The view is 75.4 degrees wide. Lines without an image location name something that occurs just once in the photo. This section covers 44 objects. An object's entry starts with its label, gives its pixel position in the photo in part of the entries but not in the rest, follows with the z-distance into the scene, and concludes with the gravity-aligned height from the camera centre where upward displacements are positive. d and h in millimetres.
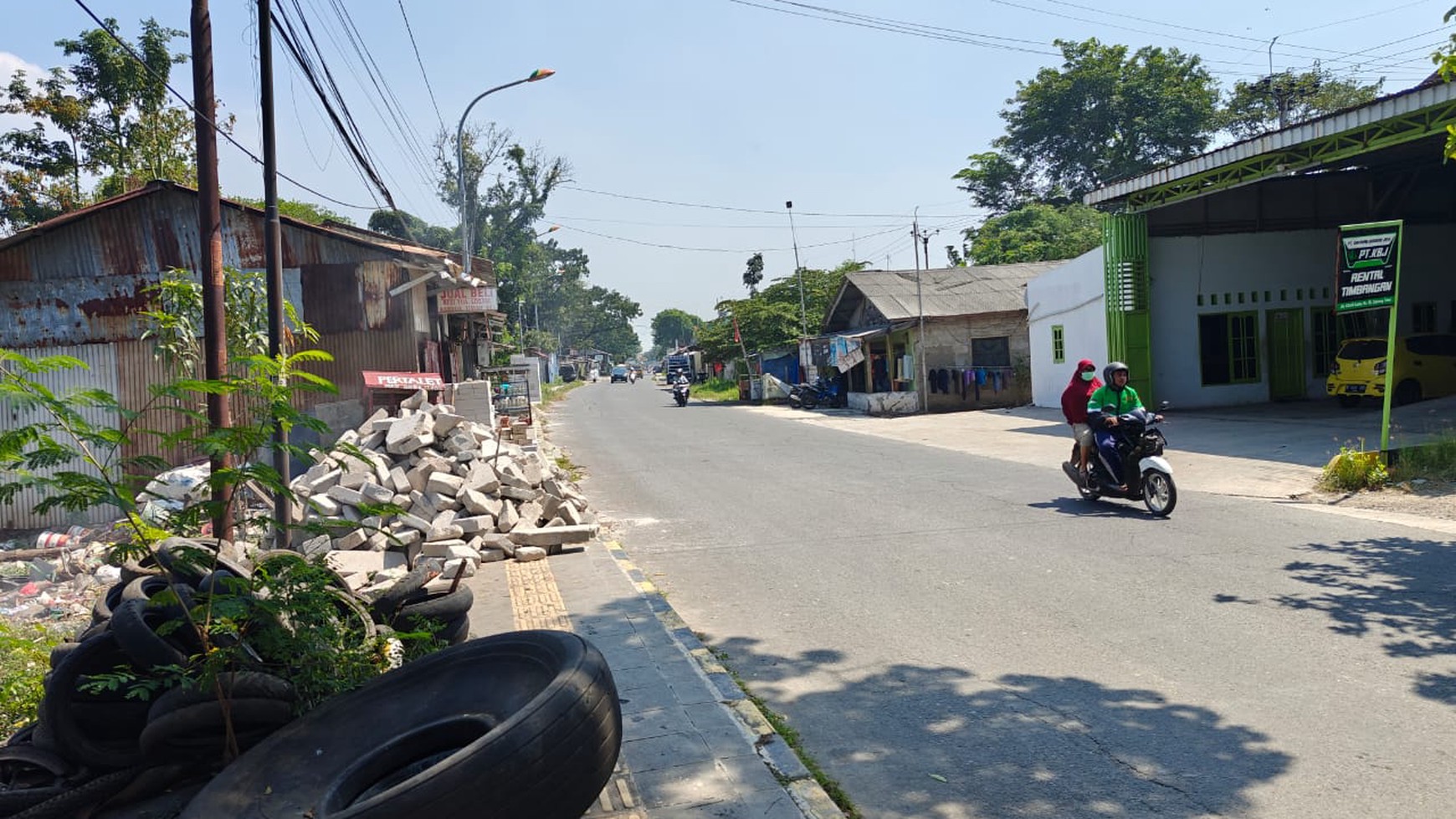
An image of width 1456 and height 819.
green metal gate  21141 +1356
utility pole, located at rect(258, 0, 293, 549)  9359 +2148
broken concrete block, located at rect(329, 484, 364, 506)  9164 -910
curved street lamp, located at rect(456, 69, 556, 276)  20781 +4139
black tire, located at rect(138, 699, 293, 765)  3797 -1337
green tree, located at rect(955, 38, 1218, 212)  49781 +13408
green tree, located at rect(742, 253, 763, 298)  62438 +7229
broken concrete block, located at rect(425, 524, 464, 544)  8984 -1302
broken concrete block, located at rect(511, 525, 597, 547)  9414 -1438
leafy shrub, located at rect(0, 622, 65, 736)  4980 -1477
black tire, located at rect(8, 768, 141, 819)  3650 -1510
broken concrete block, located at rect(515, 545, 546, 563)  9180 -1575
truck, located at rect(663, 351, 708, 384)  72062 +1625
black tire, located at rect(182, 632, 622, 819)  3141 -1318
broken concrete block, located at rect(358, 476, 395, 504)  9117 -901
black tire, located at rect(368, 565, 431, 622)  5305 -1117
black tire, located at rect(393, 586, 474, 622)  5353 -1196
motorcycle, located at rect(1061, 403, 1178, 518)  9594 -1131
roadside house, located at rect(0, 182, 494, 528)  14625 +1984
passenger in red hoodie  10719 -392
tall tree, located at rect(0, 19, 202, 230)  25500 +8032
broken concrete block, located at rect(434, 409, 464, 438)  11195 -299
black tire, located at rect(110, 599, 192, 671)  3938 -963
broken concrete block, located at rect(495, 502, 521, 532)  9609 -1287
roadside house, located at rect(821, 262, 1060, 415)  29422 +1062
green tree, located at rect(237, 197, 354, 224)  37434 +8300
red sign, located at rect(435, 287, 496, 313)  17766 +1831
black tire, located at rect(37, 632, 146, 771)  3938 -1295
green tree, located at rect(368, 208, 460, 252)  61556 +10937
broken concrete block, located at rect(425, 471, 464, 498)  9641 -892
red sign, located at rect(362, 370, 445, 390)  14203 +294
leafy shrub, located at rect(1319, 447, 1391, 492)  10727 -1394
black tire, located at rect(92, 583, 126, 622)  4938 -1007
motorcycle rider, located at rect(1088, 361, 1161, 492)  10172 -484
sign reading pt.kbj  11133 +1037
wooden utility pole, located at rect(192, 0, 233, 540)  8469 +1853
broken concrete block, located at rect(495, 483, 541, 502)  10383 -1093
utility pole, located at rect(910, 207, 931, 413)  29406 -215
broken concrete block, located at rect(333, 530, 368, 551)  8609 -1270
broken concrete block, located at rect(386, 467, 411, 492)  9609 -827
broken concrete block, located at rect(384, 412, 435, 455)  10438 -412
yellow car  19078 -366
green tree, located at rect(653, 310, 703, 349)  151500 +9744
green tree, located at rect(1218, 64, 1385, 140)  38000 +12195
